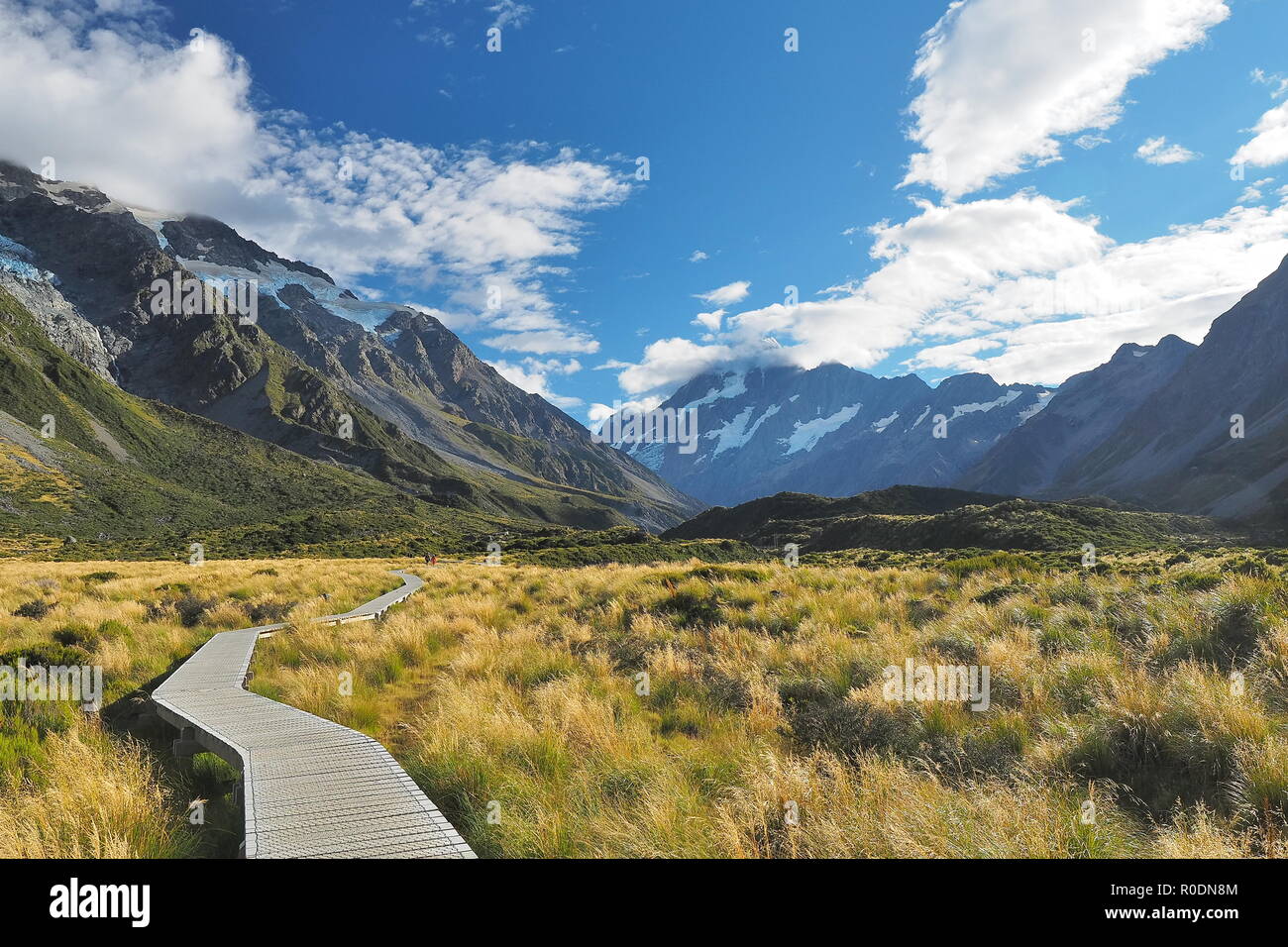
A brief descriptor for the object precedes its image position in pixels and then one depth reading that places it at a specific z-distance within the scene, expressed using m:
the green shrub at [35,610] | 15.10
